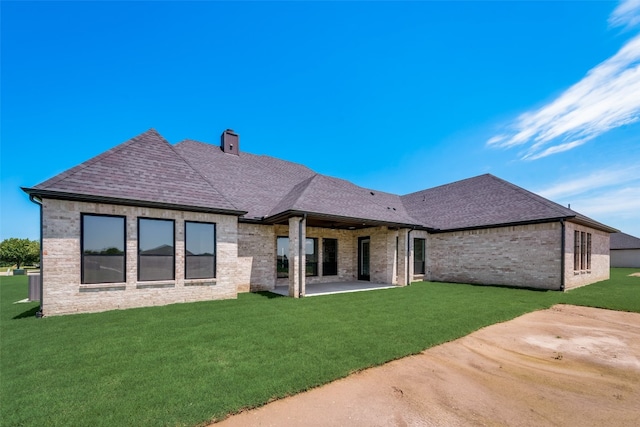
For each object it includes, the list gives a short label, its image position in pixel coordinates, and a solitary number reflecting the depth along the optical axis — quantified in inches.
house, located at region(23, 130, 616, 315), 341.4
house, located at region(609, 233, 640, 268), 1343.5
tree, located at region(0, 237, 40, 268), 1769.2
